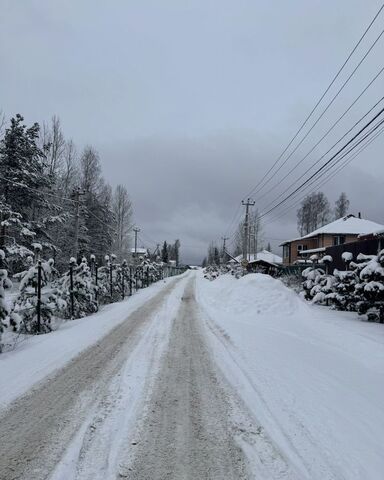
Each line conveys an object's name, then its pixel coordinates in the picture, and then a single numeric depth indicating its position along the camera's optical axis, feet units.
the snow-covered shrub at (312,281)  48.63
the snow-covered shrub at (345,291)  40.17
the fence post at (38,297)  35.17
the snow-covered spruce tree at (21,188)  96.58
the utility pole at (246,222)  137.98
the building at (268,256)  265.28
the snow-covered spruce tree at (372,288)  33.53
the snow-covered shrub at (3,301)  26.47
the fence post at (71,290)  45.42
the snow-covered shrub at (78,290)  46.11
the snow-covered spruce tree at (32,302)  35.63
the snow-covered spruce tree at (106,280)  64.59
